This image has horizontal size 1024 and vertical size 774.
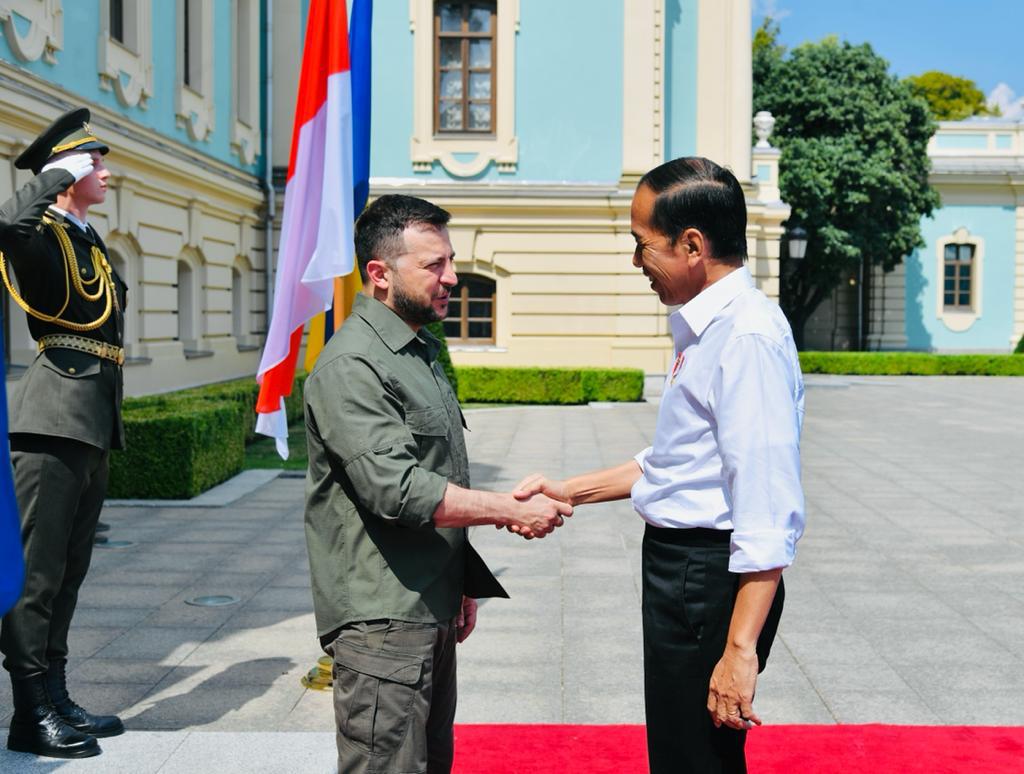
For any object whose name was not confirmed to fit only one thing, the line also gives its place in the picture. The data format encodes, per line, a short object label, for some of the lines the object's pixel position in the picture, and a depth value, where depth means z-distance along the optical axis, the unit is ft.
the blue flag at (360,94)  18.15
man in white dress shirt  8.01
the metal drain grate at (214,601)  21.31
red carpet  13.50
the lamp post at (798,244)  83.20
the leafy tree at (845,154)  109.50
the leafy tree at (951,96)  166.30
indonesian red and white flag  17.13
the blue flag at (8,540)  9.20
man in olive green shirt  9.27
